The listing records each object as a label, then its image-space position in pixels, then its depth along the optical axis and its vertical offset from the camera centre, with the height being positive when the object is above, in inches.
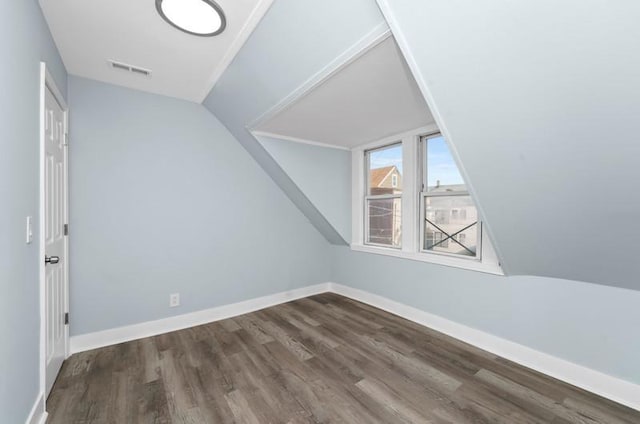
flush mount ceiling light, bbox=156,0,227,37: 58.2 +45.3
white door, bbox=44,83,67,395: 68.1 -7.0
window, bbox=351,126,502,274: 99.7 +1.8
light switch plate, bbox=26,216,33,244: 53.7 -4.3
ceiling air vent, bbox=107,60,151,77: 81.8 +45.3
